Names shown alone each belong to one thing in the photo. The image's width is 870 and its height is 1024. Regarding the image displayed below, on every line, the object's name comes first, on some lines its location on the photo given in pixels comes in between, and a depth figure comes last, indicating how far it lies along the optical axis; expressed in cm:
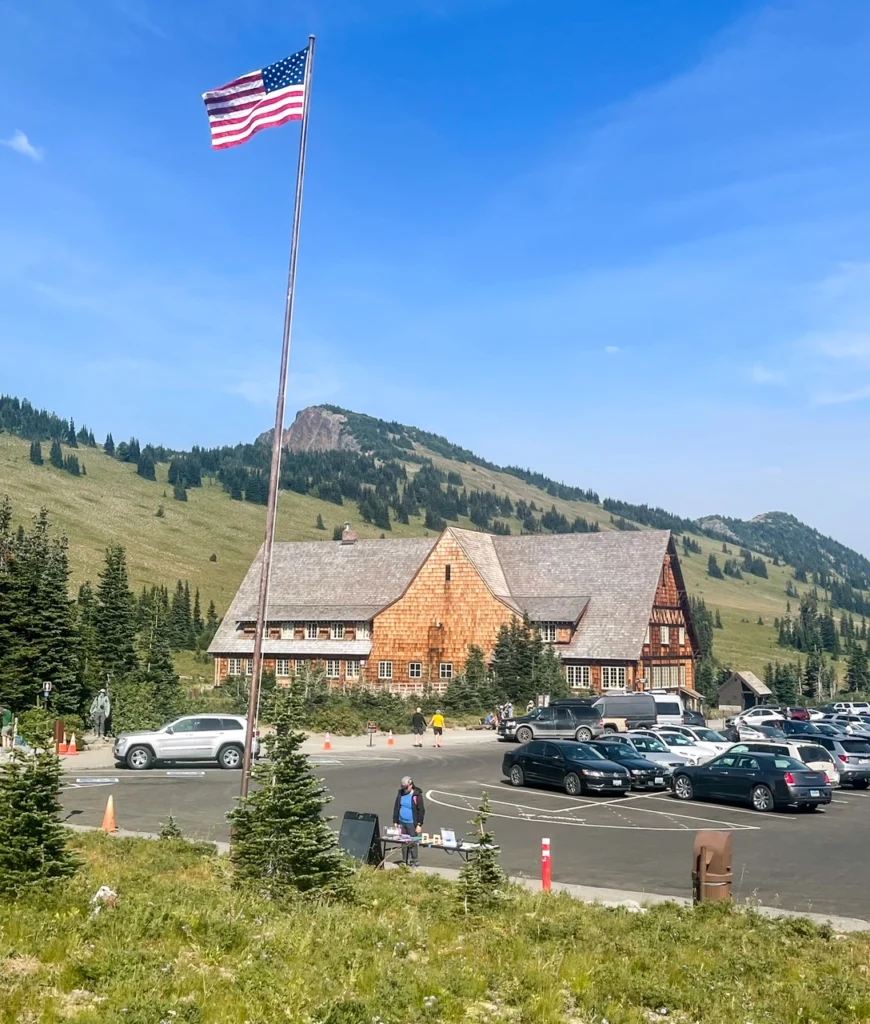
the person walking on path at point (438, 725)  4284
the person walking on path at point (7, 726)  3403
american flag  1700
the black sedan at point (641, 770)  2842
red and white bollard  1486
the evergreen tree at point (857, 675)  10256
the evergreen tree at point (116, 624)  4750
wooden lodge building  6172
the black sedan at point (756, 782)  2489
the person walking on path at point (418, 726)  4319
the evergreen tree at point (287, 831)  1228
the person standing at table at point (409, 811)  1783
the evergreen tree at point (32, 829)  1142
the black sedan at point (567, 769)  2708
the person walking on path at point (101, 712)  3928
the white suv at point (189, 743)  3169
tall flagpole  1627
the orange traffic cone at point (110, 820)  1964
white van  4579
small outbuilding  7925
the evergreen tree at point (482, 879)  1219
